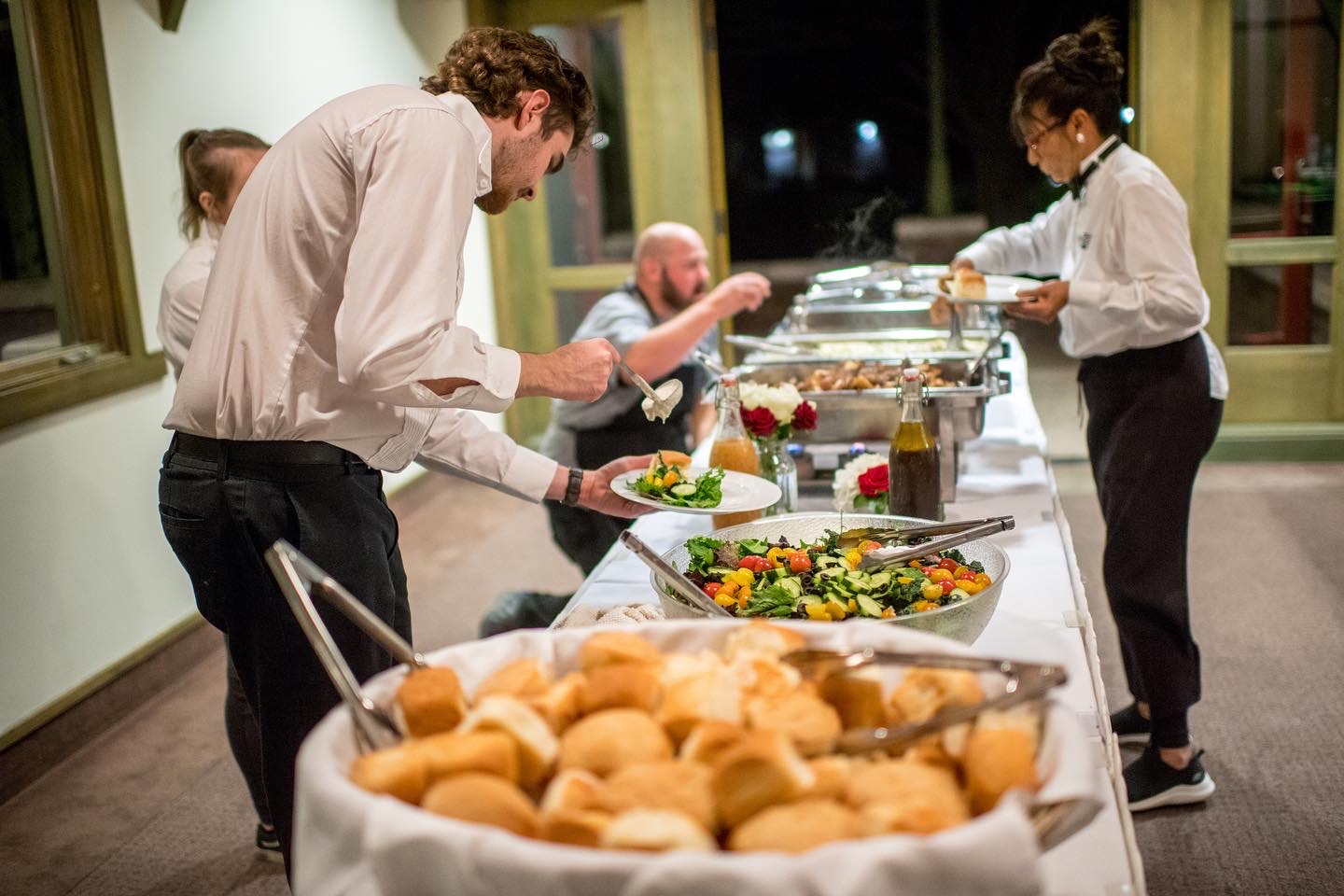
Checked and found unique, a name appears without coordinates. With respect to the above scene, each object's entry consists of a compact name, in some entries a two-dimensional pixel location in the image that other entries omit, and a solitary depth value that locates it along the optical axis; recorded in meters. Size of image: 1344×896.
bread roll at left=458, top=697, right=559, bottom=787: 0.74
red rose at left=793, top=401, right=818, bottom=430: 2.05
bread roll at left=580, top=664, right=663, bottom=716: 0.79
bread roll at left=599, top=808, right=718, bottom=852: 0.64
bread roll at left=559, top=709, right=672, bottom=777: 0.73
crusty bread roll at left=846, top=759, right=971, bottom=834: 0.65
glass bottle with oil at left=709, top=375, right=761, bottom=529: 1.93
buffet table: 0.99
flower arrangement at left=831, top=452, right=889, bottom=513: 1.89
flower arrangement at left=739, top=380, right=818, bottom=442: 2.01
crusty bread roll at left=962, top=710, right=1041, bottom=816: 0.70
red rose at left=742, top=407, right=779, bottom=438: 2.00
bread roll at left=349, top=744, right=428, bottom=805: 0.71
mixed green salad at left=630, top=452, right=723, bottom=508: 1.69
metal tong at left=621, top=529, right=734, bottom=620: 1.21
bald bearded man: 2.82
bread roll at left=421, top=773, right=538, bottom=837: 0.67
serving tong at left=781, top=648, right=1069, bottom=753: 0.76
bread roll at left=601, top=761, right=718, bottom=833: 0.68
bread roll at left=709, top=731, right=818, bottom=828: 0.67
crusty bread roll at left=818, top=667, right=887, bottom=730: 0.80
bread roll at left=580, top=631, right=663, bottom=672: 0.85
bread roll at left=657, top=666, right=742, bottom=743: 0.76
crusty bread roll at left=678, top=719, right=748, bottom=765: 0.72
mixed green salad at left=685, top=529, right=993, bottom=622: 1.29
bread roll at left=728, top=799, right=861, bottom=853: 0.64
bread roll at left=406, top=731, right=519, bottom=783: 0.71
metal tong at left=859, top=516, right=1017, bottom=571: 1.41
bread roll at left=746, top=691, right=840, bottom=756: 0.74
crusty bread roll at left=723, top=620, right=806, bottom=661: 0.86
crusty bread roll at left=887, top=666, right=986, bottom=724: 0.79
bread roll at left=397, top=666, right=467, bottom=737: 0.80
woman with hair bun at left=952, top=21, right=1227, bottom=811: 2.18
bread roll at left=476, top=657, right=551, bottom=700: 0.82
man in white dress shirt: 1.21
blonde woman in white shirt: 2.27
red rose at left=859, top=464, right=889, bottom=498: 1.88
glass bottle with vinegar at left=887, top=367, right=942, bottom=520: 1.79
